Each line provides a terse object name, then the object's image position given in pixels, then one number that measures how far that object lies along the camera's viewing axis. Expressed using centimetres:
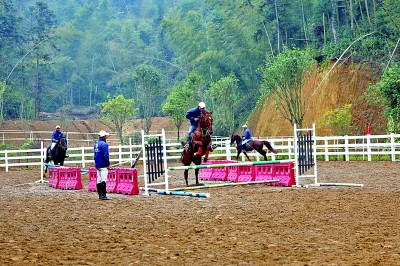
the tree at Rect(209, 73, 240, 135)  5616
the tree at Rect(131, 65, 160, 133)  6681
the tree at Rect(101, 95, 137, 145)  5991
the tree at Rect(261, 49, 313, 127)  4653
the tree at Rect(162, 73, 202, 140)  6100
